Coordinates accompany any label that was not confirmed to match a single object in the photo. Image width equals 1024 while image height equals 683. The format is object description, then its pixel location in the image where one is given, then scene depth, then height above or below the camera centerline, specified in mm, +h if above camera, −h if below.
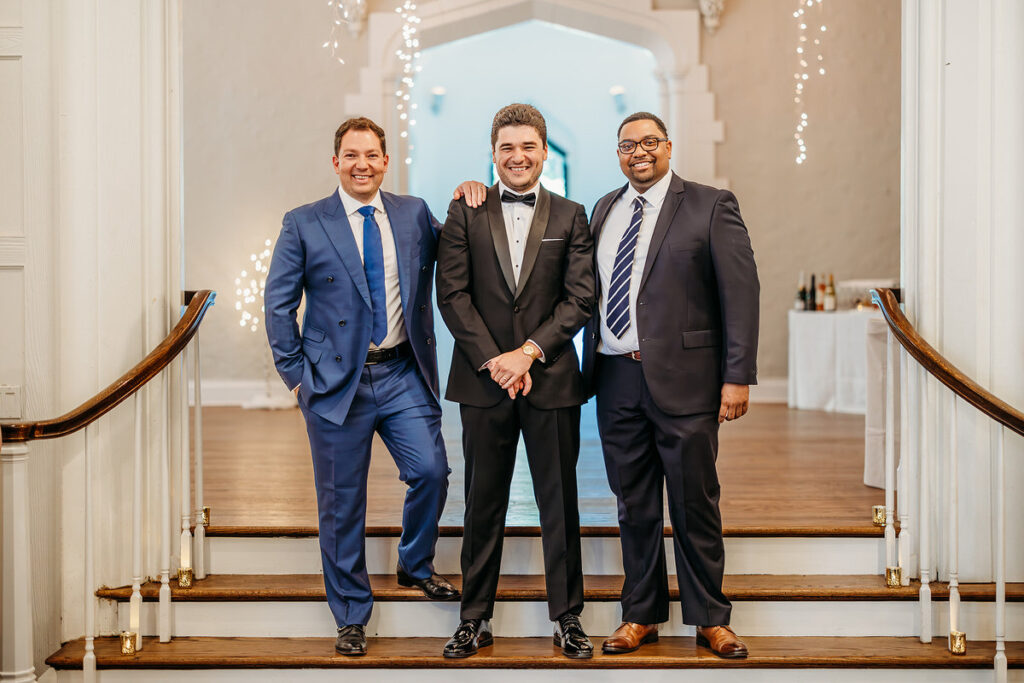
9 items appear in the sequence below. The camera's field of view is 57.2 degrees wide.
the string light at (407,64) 7625 +2245
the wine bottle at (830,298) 7461 +293
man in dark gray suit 2990 -92
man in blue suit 3119 -30
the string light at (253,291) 7660 +354
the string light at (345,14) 7570 +2608
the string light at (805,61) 7832 +2298
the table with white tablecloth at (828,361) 7078 -203
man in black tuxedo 3006 -66
